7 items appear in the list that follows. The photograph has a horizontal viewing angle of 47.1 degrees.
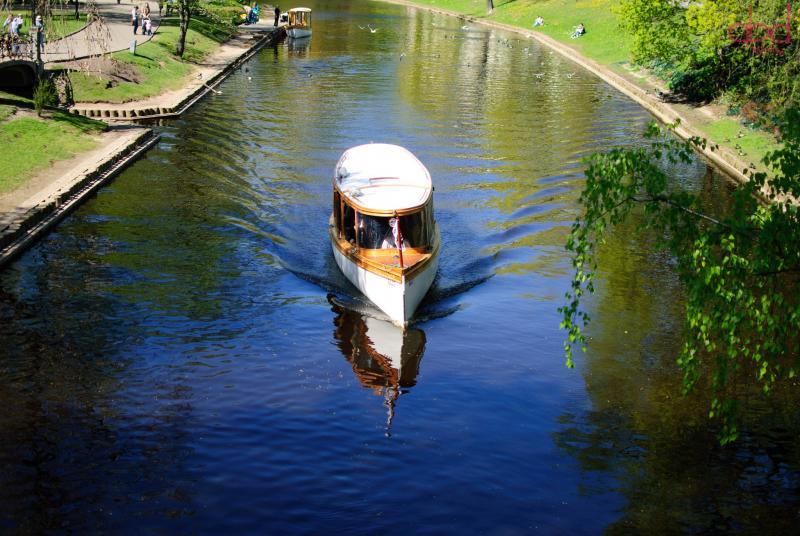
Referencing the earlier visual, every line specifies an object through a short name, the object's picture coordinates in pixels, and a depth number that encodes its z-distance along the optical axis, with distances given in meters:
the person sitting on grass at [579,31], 87.56
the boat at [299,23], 85.12
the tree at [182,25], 62.97
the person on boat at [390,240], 26.37
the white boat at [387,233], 25.16
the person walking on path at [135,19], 65.04
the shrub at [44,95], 39.06
